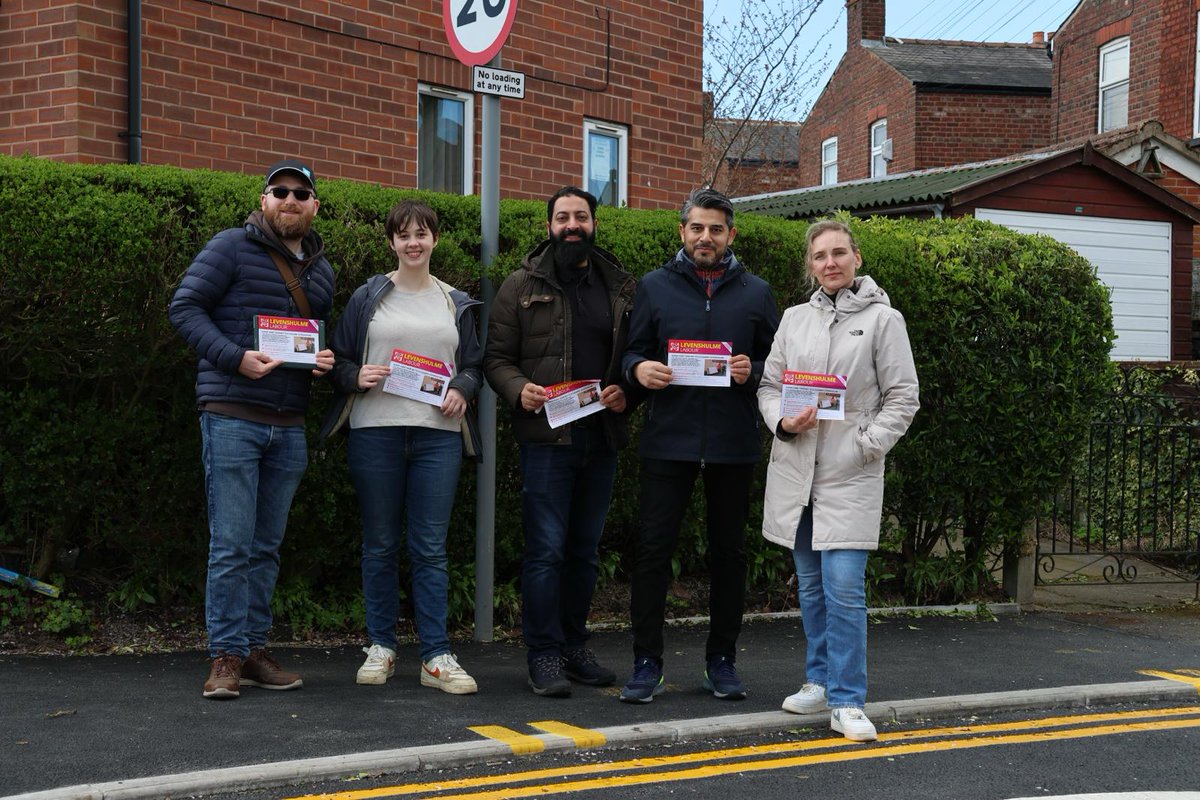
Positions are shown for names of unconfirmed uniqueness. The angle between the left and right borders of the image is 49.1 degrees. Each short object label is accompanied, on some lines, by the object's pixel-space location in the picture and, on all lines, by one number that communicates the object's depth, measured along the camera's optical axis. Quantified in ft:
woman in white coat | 17.08
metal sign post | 21.35
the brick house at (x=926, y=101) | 99.14
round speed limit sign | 20.84
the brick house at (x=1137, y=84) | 59.98
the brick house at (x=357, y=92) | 30.53
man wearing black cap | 17.47
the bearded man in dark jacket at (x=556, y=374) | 18.53
